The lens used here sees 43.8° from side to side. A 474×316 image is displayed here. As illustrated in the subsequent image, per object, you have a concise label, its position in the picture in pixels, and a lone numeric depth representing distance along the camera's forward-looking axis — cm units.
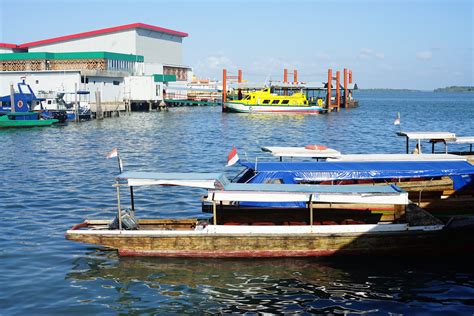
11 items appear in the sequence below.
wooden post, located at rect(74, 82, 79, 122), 6325
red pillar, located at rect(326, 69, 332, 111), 8475
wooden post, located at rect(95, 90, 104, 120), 6806
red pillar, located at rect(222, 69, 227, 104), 8594
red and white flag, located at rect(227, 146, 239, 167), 1775
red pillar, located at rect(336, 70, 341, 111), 8919
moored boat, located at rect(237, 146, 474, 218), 1858
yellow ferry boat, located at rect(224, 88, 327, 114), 7944
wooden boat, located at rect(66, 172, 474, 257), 1627
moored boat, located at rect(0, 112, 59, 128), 5519
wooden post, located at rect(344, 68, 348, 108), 8986
